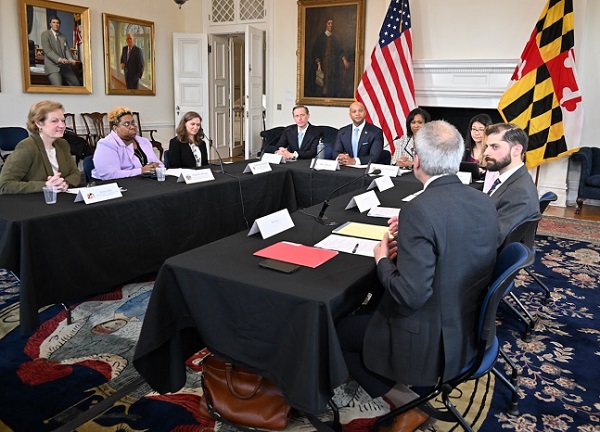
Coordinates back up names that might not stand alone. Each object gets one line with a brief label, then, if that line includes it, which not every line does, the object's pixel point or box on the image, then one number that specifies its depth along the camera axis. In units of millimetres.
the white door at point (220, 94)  9219
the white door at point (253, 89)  8227
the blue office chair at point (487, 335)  1561
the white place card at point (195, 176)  3535
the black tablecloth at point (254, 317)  1545
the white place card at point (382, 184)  3377
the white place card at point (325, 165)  4344
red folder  1863
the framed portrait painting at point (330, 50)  7766
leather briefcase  1845
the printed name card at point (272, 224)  2156
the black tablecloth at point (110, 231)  2430
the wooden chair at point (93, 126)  7616
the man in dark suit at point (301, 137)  5304
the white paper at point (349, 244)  2018
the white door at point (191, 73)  8680
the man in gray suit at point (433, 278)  1462
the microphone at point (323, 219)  2438
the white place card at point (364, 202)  2732
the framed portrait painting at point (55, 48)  6824
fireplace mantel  6520
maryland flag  5863
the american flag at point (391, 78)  6750
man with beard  2375
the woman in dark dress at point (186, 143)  4332
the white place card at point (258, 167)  4137
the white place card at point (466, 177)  3760
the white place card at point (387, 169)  3980
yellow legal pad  2242
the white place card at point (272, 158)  4665
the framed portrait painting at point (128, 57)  7836
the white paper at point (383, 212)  2627
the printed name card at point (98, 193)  2787
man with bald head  4914
